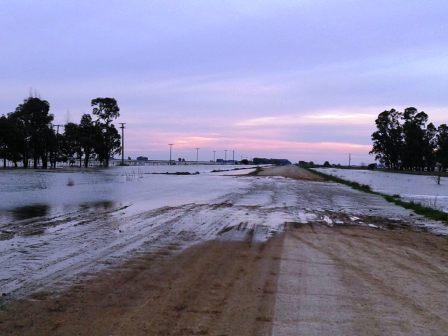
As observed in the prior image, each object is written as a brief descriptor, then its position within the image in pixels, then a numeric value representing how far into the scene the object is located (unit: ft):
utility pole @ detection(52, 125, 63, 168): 276.78
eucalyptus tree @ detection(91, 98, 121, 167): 304.91
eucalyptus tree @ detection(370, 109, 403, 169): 409.08
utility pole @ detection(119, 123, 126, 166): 353.92
